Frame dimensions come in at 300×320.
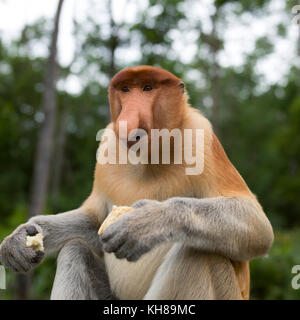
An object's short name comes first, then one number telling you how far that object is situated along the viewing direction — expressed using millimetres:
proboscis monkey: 2730
